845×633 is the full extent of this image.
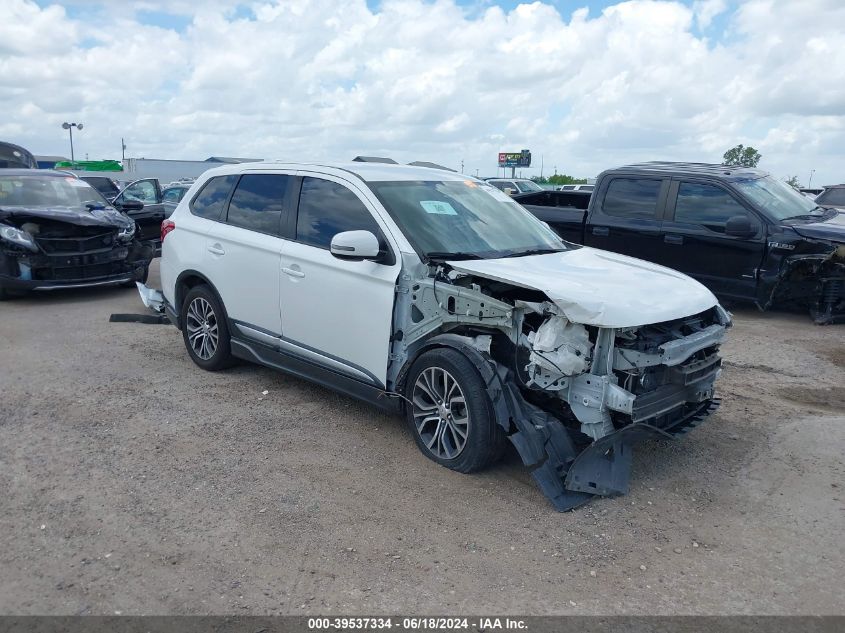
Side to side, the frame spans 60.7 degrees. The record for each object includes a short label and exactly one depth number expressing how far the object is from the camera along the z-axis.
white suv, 4.08
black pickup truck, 8.43
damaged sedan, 9.12
